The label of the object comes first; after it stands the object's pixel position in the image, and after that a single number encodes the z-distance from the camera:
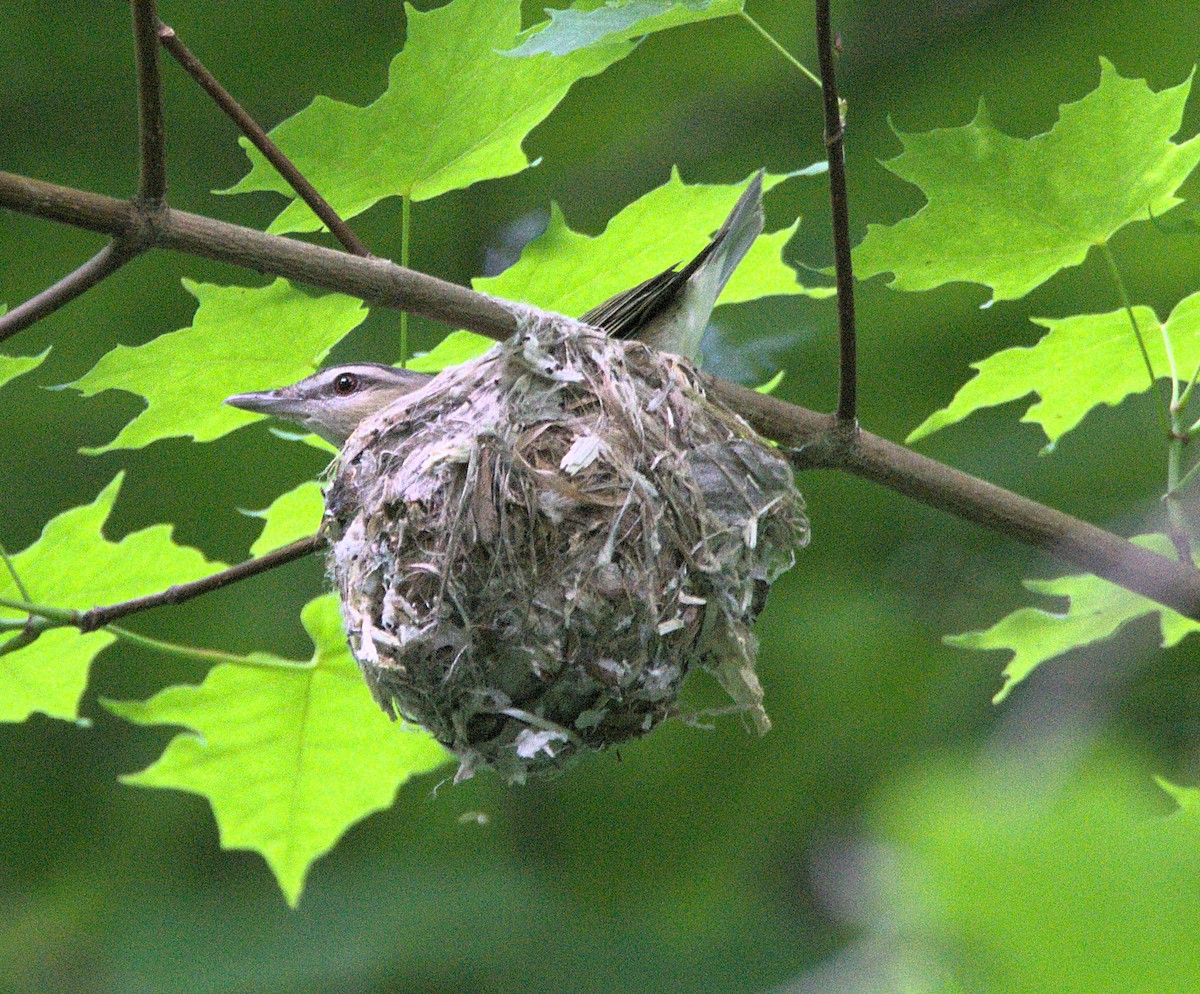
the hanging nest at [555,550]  5.01
